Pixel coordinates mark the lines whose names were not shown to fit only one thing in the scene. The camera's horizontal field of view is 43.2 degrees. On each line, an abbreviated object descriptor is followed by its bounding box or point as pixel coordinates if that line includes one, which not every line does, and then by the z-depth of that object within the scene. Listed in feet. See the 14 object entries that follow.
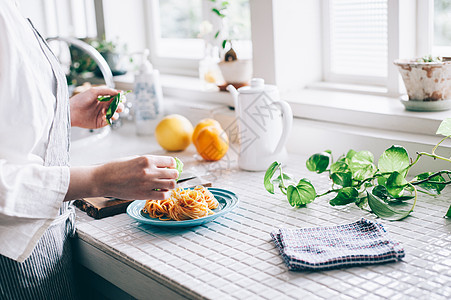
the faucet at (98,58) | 6.50
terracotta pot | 4.54
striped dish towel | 3.03
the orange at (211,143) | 5.25
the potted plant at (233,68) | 6.04
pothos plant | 3.78
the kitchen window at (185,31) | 7.07
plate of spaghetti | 3.72
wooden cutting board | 4.10
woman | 3.13
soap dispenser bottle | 6.55
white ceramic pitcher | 4.84
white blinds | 5.54
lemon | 5.71
